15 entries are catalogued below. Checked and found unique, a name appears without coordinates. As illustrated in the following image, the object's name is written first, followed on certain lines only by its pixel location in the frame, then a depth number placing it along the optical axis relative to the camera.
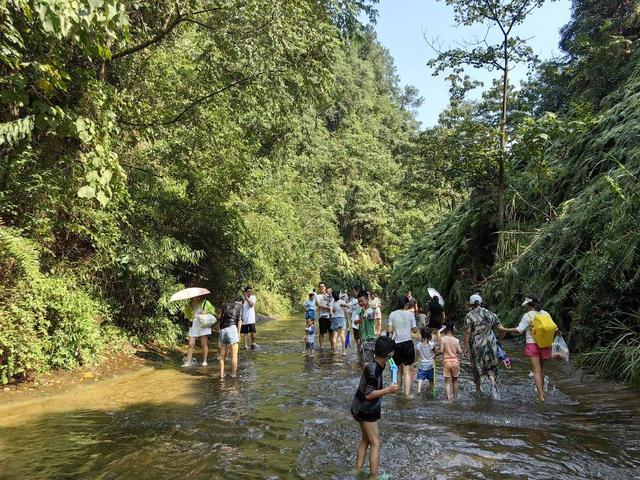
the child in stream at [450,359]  8.02
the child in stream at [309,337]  13.23
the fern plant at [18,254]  7.47
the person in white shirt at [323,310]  13.24
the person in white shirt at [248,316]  13.59
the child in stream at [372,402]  4.91
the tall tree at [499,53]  14.91
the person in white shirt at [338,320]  13.13
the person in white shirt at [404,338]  8.45
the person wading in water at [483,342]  8.14
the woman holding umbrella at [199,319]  10.82
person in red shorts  7.99
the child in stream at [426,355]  8.57
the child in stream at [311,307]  13.97
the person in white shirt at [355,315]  12.90
